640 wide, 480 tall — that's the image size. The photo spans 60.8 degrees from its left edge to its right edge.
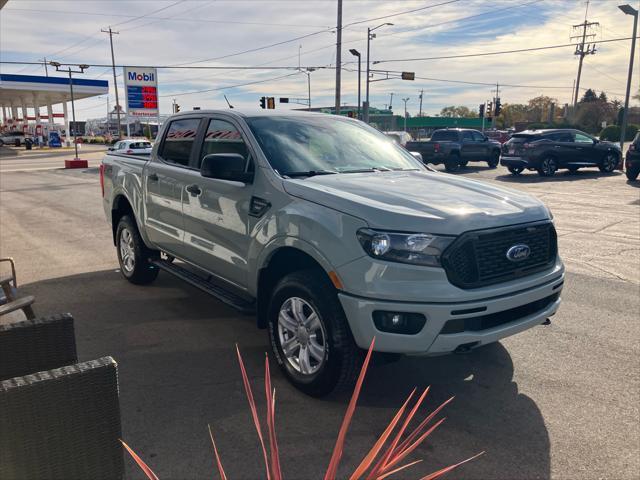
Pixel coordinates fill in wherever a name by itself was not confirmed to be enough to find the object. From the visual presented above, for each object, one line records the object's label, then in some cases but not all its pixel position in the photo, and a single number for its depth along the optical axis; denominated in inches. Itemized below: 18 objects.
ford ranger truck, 125.7
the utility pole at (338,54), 1264.8
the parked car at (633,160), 733.7
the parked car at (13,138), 2379.4
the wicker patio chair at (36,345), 100.2
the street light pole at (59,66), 1467.8
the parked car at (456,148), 945.1
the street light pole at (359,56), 1600.6
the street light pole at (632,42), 1009.5
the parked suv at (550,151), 822.5
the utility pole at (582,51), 2573.8
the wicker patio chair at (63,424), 80.0
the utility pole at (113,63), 2389.3
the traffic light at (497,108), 2155.3
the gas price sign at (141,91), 2026.3
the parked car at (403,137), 1056.1
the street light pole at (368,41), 1823.8
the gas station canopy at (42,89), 2220.7
